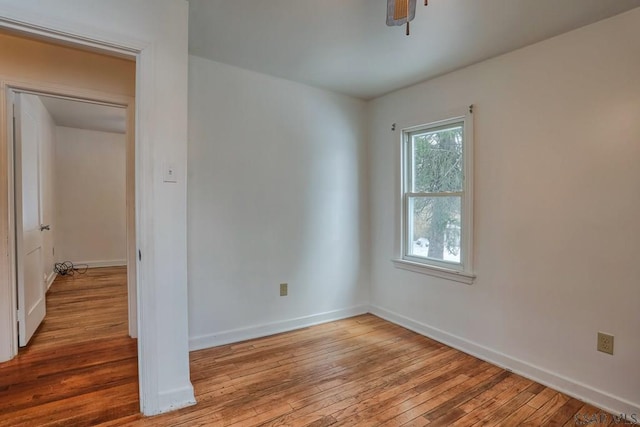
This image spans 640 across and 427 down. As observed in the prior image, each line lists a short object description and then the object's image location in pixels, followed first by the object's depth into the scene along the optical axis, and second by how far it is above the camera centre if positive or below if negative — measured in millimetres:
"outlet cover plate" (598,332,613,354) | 2018 -841
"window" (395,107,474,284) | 2768 +81
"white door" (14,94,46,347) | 2576 -111
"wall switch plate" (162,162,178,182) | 1891 +210
